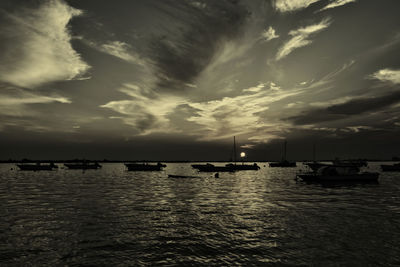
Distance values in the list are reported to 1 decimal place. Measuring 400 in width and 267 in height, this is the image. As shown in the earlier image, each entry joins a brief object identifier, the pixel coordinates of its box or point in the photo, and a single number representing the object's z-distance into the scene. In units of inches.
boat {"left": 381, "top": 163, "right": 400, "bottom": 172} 4419.3
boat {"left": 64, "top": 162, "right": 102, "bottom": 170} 4601.4
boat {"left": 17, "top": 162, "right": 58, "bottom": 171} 4128.9
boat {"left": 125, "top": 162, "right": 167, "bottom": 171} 4124.8
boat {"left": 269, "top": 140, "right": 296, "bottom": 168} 6274.6
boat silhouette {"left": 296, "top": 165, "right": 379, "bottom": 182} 1883.6
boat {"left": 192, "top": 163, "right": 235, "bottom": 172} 3715.6
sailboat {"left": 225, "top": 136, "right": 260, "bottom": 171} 4046.5
